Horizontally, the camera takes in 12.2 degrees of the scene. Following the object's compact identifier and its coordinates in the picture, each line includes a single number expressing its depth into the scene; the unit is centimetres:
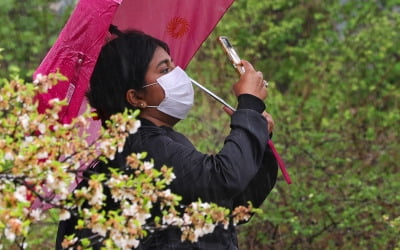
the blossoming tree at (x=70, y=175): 486
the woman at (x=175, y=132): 643
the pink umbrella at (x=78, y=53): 687
